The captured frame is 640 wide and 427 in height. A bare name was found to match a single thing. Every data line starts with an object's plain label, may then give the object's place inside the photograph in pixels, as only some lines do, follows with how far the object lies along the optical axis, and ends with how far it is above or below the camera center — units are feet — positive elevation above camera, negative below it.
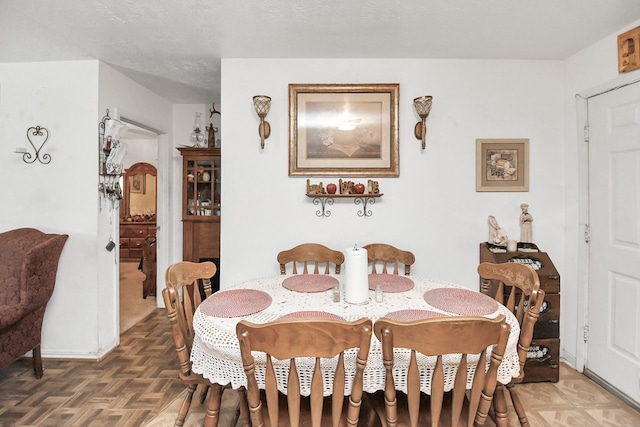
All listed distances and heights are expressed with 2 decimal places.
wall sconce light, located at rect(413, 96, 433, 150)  8.54 +2.68
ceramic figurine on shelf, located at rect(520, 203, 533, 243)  8.79 -0.28
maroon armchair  7.32 -1.65
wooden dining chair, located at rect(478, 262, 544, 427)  4.96 -1.46
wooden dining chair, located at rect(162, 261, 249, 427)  5.01 -1.84
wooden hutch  12.01 +0.44
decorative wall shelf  9.15 +0.36
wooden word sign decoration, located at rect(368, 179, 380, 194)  8.93 +0.76
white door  7.30 -0.57
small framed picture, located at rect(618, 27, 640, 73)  7.12 +3.61
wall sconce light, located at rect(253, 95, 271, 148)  8.54 +2.70
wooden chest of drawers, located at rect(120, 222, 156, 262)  21.26 -1.43
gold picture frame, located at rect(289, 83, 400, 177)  9.03 +2.21
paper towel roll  5.67 -1.07
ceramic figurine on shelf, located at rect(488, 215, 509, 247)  8.58 -0.50
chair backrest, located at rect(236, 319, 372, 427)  3.59 -1.45
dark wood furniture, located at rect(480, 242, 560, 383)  7.93 -2.94
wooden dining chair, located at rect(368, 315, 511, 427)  3.63 -1.51
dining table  4.42 -1.53
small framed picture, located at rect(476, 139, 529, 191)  9.16 +1.36
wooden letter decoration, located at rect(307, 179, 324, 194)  8.88 +0.70
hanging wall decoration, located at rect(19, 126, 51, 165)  9.19 +2.01
